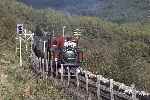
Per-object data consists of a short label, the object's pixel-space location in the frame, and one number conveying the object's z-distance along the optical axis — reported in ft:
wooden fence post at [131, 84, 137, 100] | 74.87
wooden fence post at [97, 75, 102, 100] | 88.60
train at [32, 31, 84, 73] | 145.69
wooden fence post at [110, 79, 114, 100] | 82.65
